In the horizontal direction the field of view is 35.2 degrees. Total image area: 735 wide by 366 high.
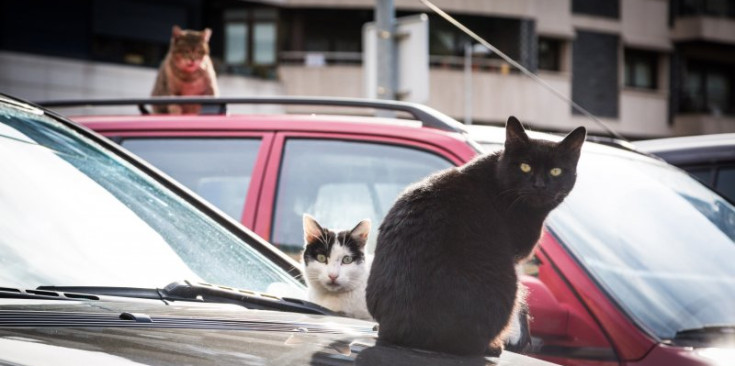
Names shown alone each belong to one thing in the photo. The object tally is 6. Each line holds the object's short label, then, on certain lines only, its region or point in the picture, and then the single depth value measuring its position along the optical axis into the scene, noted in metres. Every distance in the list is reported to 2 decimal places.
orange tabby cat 8.29
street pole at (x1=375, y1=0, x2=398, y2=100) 10.84
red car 4.01
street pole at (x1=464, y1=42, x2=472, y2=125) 37.69
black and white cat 4.39
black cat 3.02
